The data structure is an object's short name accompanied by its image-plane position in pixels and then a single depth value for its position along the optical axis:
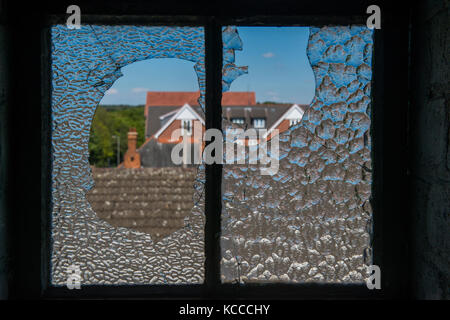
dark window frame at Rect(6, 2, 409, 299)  1.28
